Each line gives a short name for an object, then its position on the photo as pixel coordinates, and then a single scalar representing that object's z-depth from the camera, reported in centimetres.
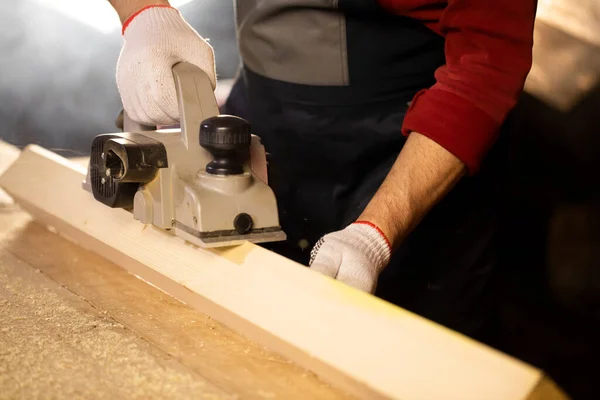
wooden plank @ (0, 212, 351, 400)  92
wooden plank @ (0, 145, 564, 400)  80
